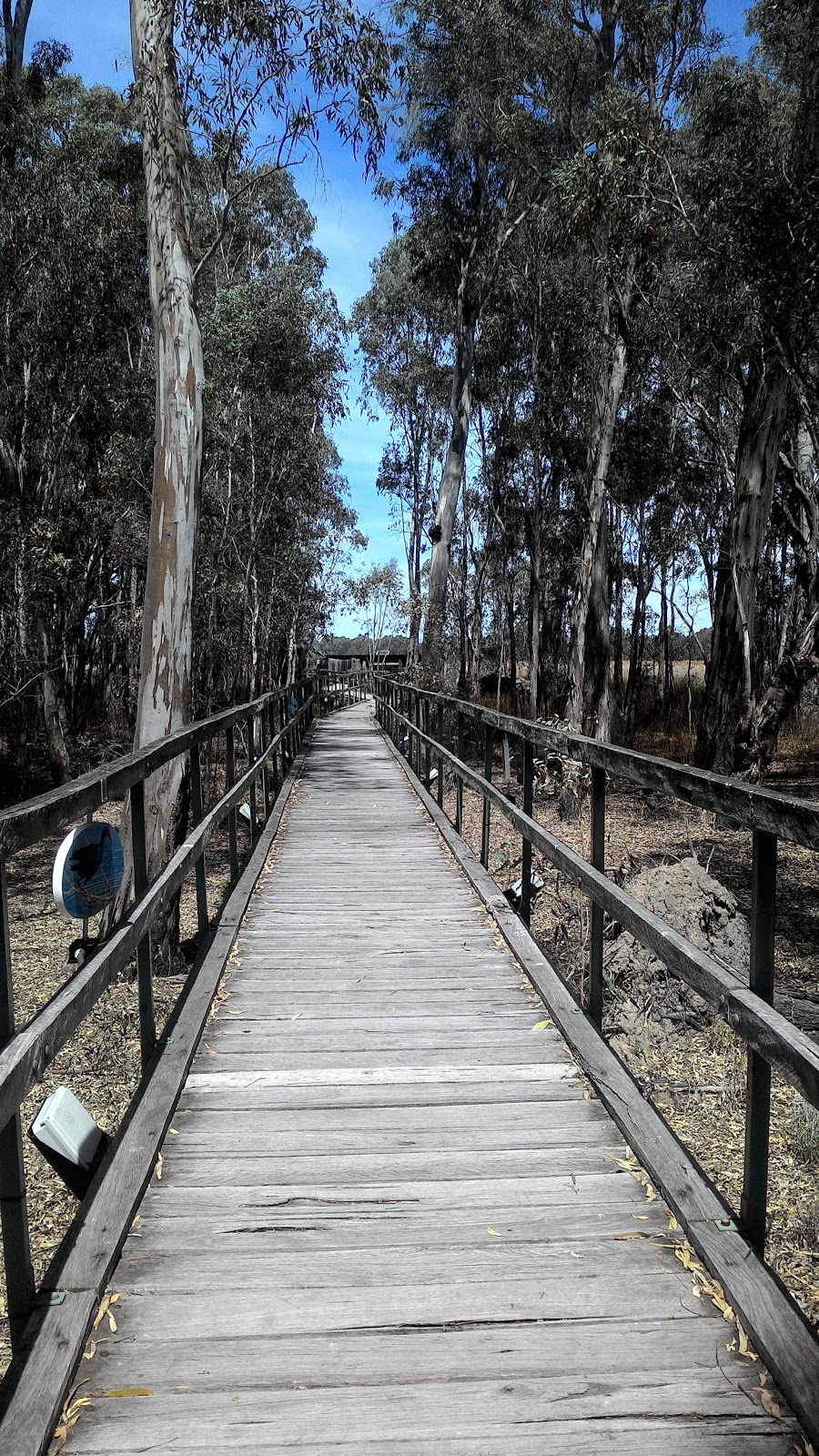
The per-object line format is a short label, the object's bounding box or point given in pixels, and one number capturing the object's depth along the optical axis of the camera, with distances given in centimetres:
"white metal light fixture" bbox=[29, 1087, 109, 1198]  266
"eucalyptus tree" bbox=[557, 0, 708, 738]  1124
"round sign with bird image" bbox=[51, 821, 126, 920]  287
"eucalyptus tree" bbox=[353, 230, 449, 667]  2880
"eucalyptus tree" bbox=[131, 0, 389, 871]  793
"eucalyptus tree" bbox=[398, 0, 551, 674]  1485
